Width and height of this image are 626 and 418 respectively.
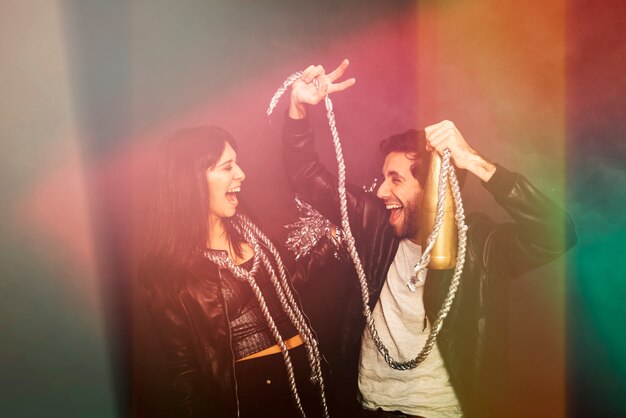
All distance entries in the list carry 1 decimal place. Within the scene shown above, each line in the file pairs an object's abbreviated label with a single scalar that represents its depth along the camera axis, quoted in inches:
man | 85.0
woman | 81.7
